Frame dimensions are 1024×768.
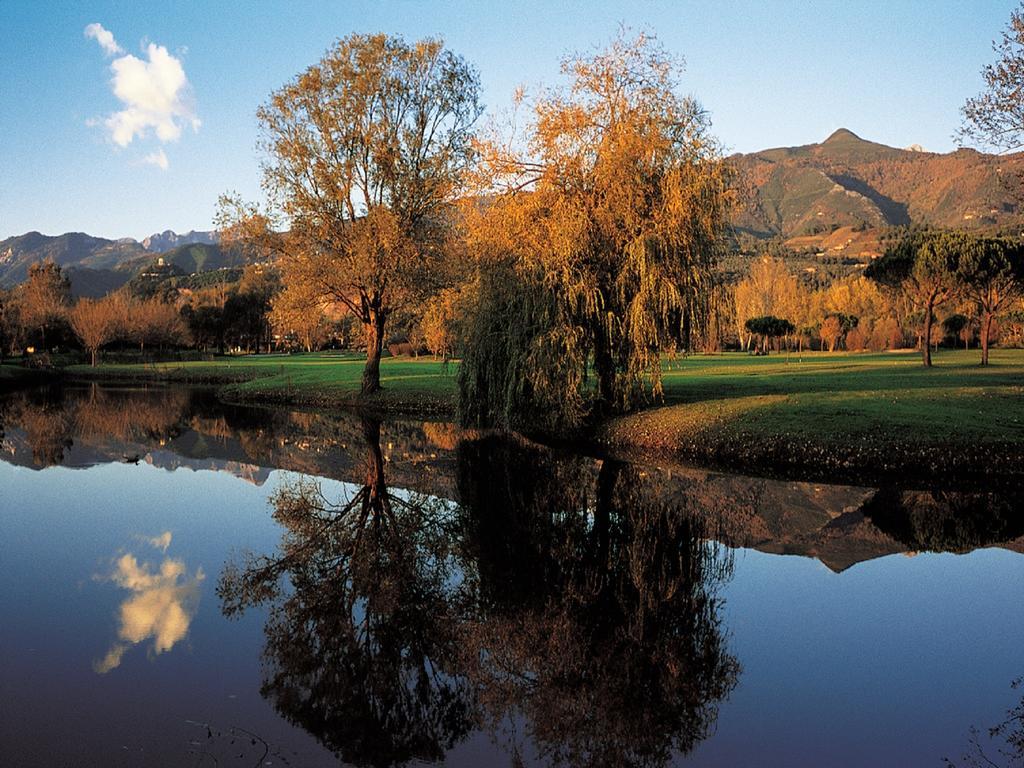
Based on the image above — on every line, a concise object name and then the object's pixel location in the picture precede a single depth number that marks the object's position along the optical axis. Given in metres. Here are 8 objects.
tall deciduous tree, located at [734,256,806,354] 106.88
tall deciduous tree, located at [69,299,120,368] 77.88
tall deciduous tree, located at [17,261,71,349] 87.81
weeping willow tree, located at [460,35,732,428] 23.41
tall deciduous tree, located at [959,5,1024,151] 21.69
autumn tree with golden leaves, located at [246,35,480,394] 33.66
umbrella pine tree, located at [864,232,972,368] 46.88
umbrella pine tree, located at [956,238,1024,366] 46.72
